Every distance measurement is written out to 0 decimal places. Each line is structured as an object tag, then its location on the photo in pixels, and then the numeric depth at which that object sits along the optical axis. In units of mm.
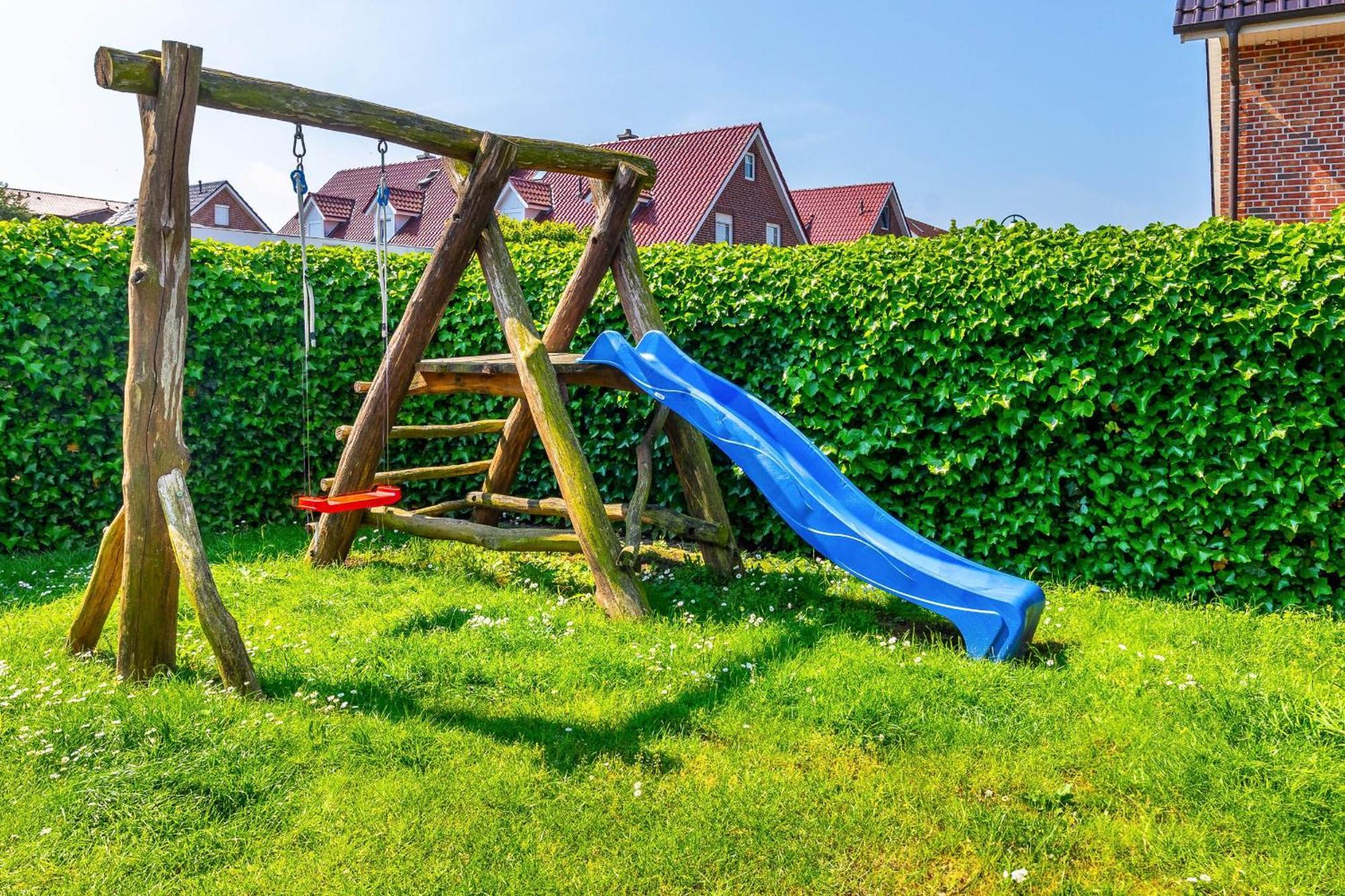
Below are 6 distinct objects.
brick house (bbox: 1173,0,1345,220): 9891
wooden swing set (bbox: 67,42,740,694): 4312
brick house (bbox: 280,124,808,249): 31344
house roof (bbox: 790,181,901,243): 40469
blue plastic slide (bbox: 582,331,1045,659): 4730
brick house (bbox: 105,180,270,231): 45375
